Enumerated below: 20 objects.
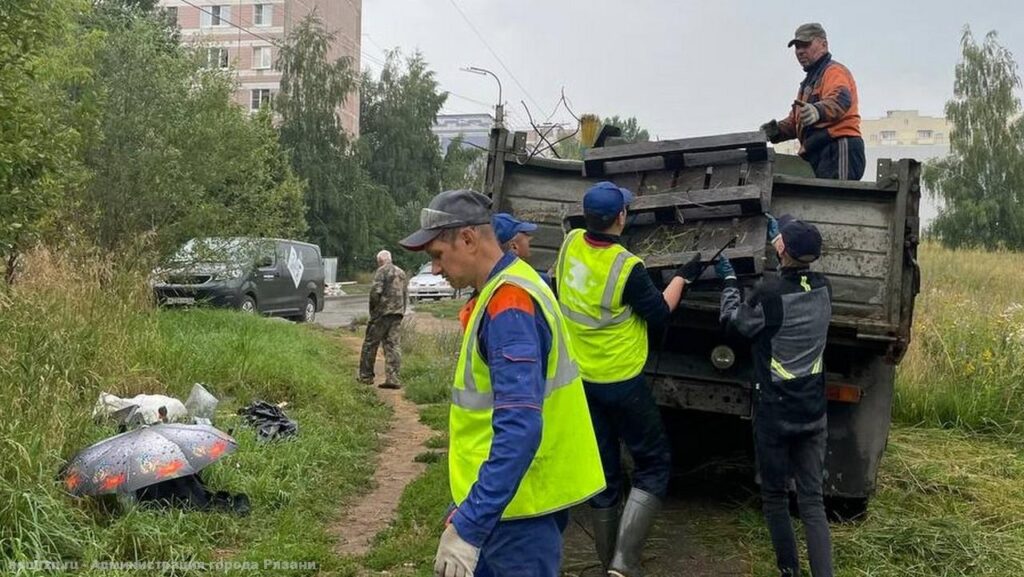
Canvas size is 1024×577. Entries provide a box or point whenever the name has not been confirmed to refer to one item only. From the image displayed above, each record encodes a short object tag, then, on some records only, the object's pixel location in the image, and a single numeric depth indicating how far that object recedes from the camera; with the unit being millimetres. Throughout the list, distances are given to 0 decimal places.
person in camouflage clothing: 12109
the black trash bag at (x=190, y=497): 5477
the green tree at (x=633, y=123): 44431
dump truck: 5160
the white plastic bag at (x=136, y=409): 6520
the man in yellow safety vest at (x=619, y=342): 4633
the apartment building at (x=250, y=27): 63344
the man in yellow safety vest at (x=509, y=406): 2527
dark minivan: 14062
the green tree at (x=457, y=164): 53662
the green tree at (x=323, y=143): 44781
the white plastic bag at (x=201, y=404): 7332
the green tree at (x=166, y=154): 12625
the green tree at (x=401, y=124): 52594
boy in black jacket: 4562
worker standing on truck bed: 6312
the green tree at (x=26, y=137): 6781
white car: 31859
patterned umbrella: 5230
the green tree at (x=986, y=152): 46844
